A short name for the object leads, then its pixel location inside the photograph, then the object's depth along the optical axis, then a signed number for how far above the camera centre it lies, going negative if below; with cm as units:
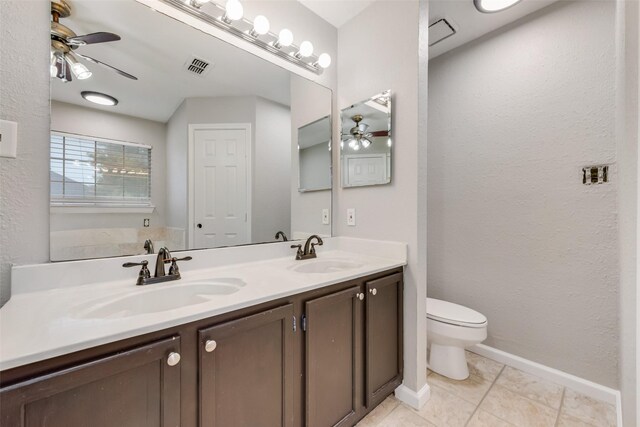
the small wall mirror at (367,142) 159 +48
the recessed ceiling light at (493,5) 163 +136
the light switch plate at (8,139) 83 +25
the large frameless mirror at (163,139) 101 +38
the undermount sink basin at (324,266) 150 -32
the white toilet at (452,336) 160 -78
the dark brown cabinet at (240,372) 58 -48
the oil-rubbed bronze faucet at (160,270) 104 -24
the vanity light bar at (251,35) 126 +103
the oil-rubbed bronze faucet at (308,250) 159 -23
